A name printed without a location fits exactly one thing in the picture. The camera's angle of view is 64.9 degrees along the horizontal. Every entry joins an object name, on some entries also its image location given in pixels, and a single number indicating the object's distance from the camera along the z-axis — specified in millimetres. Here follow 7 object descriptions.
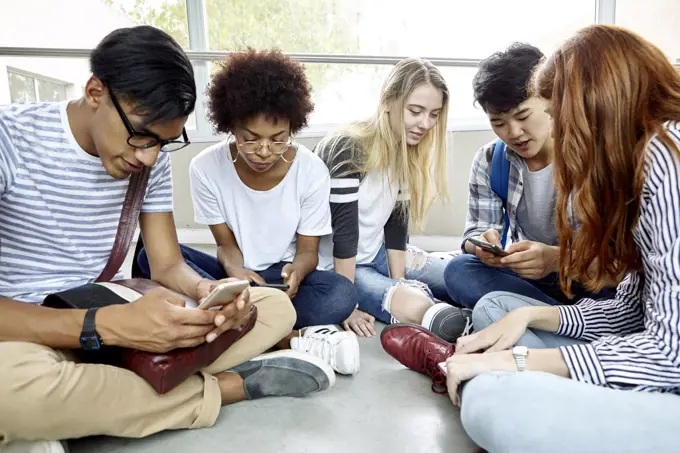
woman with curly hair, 1518
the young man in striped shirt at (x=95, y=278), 931
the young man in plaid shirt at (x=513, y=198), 1448
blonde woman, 1752
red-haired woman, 785
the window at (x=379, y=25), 3041
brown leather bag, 1005
